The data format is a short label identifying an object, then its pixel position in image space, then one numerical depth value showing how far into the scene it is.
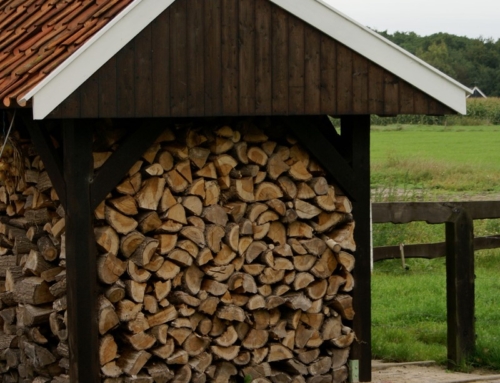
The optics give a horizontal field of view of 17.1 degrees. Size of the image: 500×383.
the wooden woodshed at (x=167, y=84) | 10.16
